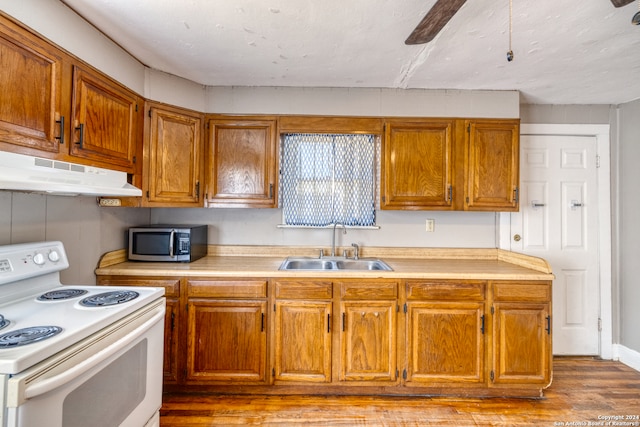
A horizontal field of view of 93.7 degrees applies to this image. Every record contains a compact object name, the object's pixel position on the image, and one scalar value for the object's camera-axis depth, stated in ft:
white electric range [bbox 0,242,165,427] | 2.91
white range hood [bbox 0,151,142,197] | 3.46
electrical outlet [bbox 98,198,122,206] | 6.53
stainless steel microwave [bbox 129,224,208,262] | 7.20
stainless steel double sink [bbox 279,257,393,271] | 8.07
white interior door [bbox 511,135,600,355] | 8.70
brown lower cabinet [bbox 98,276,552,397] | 6.60
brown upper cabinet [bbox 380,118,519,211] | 7.67
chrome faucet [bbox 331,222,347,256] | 8.22
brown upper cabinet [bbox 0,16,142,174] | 4.08
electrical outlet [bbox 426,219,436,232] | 8.61
